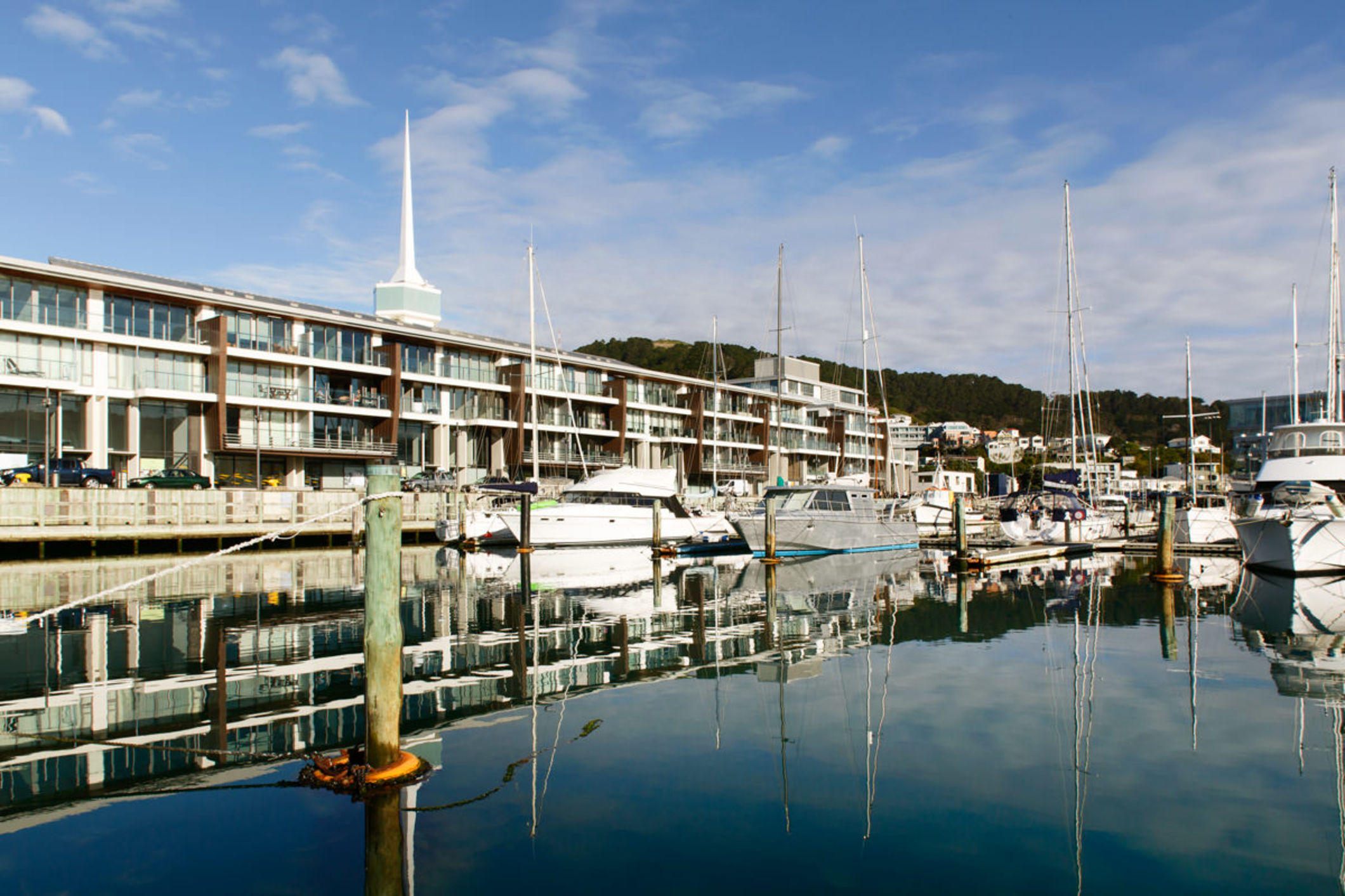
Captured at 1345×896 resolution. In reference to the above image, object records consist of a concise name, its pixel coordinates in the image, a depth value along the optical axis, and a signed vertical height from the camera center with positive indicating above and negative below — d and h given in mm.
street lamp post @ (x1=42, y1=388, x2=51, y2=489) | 35500 +1113
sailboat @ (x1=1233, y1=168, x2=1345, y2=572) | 28266 -1785
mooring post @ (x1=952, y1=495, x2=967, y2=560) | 35375 -2780
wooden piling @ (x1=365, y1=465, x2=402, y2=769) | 8195 -1505
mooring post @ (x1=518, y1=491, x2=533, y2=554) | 38147 -2807
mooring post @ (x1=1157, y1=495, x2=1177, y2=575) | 29391 -2818
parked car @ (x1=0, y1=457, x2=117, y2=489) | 36938 -277
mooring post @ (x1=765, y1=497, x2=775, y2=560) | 35094 -2983
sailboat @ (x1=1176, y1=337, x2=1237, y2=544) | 44938 -3709
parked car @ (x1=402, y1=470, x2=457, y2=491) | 49625 -1134
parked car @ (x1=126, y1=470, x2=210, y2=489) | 39000 -625
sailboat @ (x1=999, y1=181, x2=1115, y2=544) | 45344 -3032
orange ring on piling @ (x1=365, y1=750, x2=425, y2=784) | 8336 -2997
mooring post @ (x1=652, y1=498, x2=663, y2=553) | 37781 -2678
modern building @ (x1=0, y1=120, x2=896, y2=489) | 42531 +4623
